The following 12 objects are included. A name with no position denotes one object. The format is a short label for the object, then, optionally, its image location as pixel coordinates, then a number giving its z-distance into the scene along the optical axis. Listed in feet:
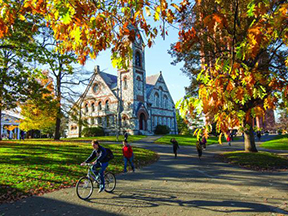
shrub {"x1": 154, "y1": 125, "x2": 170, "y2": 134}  140.87
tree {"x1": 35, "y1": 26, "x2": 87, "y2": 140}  47.29
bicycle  24.08
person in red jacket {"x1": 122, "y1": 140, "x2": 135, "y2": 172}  38.93
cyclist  25.99
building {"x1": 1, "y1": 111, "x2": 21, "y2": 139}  214.07
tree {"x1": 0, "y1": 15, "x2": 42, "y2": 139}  46.98
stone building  125.59
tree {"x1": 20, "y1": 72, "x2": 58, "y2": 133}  56.08
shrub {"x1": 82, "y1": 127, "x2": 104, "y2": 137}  131.75
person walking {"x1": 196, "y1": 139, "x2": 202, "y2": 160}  52.49
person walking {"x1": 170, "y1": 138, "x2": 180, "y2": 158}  55.57
